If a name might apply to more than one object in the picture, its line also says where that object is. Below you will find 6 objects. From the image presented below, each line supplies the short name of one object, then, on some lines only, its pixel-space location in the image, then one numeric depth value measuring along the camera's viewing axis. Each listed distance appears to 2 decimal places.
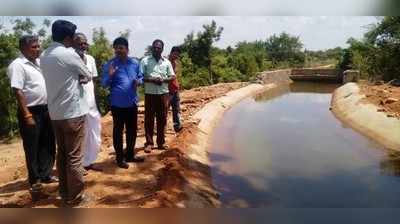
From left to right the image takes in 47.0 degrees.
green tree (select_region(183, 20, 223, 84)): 28.58
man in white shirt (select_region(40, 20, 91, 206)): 4.43
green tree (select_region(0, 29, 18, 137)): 16.42
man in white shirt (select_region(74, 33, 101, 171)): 5.67
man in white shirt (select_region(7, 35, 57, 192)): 4.85
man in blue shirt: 5.93
